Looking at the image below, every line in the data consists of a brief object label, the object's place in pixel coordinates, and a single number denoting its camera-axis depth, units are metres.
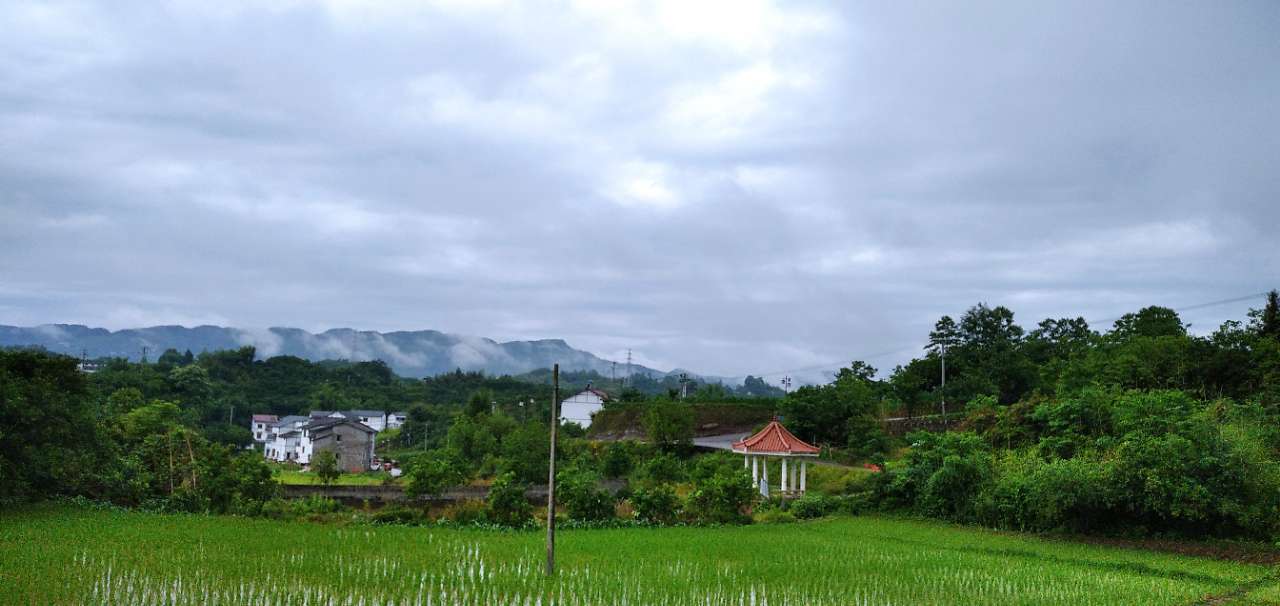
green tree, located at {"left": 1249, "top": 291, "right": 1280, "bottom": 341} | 29.41
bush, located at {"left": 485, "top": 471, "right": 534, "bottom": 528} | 19.83
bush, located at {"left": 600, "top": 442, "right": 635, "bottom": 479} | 34.66
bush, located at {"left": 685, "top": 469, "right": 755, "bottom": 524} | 21.59
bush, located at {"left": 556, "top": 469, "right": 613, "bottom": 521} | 20.78
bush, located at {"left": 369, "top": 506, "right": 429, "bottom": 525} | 19.97
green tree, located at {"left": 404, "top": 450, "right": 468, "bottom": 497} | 25.30
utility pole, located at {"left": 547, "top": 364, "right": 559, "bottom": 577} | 12.47
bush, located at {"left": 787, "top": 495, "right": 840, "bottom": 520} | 23.31
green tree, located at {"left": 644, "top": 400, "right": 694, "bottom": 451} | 38.84
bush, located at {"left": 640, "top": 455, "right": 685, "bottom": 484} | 30.33
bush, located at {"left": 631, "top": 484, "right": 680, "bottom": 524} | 21.33
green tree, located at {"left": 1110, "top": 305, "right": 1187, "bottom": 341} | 35.79
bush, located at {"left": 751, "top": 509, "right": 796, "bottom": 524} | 22.39
